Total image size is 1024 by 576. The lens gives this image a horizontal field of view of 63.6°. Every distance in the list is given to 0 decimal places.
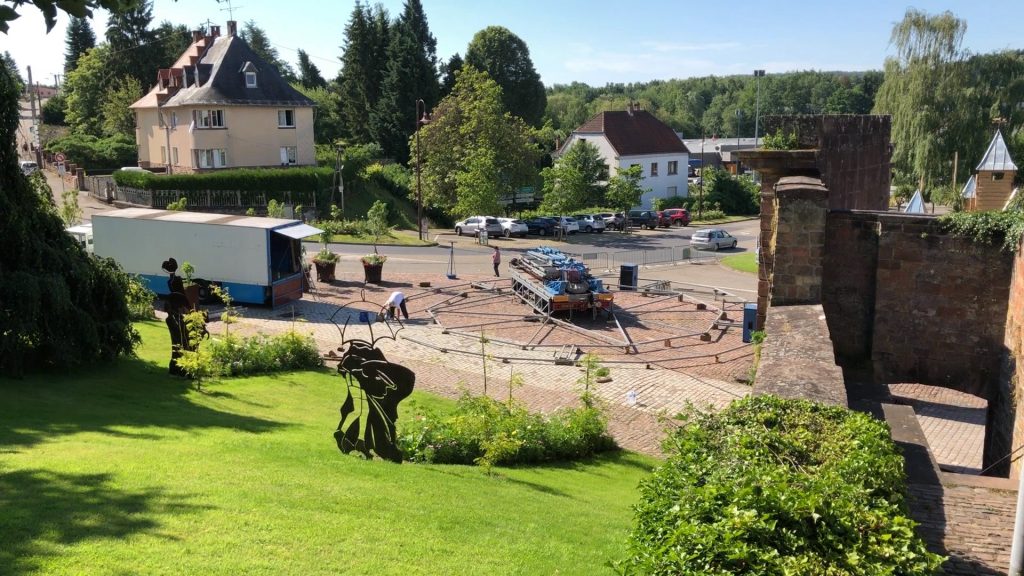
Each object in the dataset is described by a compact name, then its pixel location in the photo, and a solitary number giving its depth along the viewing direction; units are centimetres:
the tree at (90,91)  6838
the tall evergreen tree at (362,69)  6912
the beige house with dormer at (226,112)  5056
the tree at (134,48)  6875
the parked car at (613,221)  5194
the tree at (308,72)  9565
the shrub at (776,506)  441
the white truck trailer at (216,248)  2486
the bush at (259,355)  1688
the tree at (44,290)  1391
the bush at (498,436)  1174
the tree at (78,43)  8425
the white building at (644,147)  6388
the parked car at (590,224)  5066
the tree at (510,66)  7956
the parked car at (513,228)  4697
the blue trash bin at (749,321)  2095
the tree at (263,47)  10050
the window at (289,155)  5408
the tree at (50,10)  638
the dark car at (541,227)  4856
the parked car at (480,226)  4672
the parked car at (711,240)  4350
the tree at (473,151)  4831
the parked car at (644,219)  5347
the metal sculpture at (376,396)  1082
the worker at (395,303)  2344
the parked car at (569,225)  4925
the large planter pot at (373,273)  2962
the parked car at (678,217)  5584
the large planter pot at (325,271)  2980
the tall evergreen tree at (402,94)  6469
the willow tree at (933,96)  4747
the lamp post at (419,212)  4487
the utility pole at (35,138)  5616
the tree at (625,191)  5122
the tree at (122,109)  6288
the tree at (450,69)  7188
